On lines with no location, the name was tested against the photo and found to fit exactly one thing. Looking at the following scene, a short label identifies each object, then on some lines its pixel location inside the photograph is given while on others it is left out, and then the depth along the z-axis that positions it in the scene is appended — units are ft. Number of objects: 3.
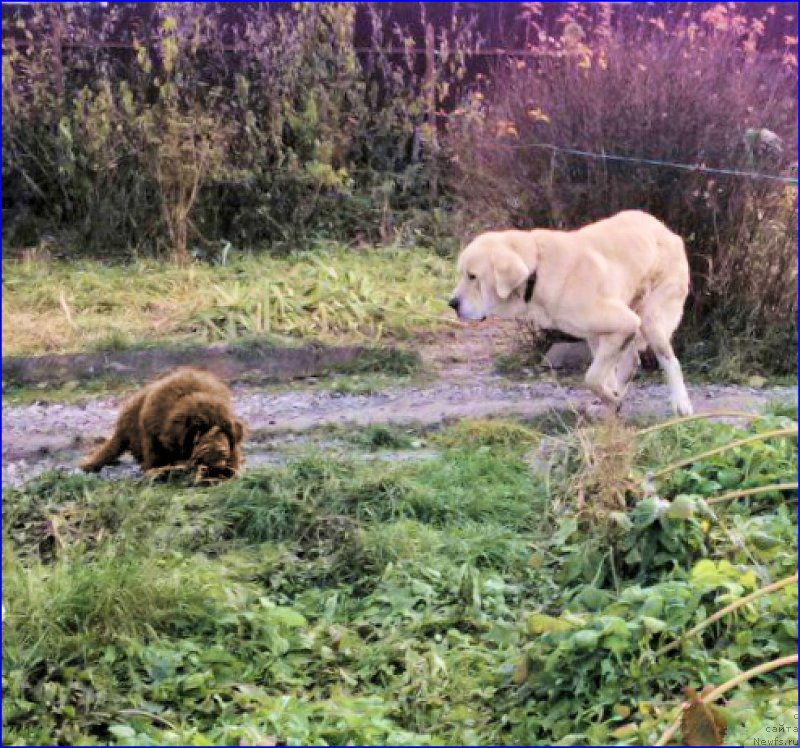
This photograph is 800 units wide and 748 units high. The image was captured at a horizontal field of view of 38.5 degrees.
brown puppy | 15.26
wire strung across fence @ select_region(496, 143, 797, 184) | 19.11
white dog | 16.76
